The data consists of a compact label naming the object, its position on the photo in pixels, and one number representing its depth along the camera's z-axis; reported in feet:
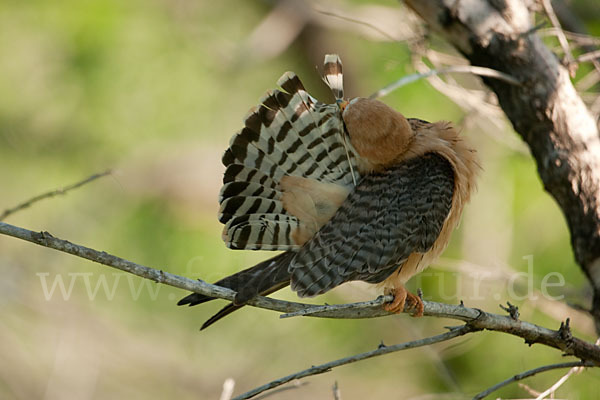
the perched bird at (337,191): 16.75
